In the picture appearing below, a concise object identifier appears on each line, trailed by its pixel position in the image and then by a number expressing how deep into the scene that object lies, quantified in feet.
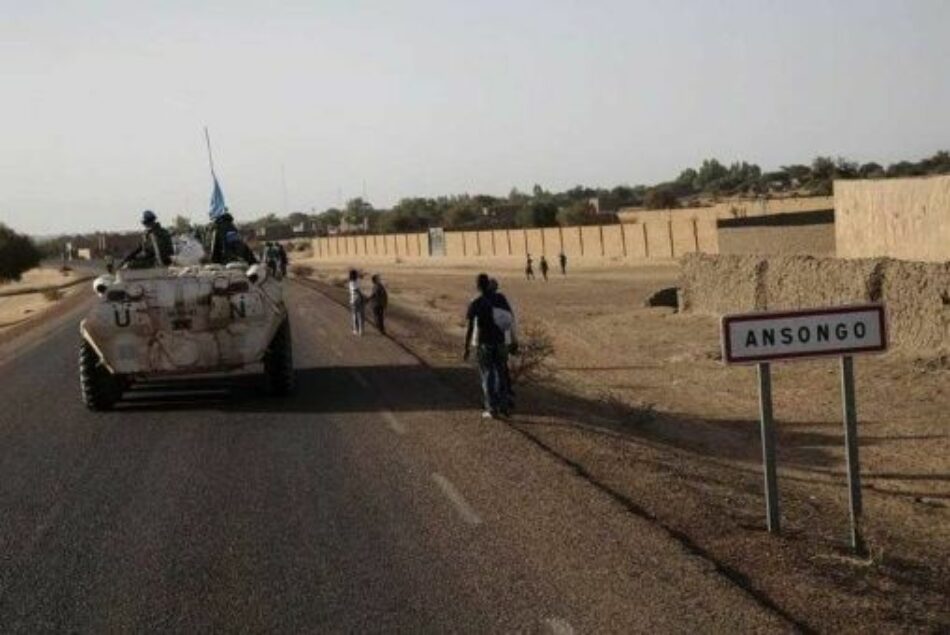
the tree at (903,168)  345.51
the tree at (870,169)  399.57
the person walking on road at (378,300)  96.99
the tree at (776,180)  509.60
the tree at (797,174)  490.08
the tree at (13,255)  454.40
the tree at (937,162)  351.34
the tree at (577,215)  428.31
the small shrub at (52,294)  270.87
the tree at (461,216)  612.29
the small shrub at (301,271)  310.57
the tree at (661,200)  456.04
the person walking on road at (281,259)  89.43
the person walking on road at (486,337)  47.93
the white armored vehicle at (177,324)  53.31
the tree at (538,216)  476.13
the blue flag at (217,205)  63.62
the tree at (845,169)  331.77
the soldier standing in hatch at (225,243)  61.77
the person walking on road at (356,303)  92.68
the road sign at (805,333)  27.81
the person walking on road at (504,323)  48.06
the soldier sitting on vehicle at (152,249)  59.98
